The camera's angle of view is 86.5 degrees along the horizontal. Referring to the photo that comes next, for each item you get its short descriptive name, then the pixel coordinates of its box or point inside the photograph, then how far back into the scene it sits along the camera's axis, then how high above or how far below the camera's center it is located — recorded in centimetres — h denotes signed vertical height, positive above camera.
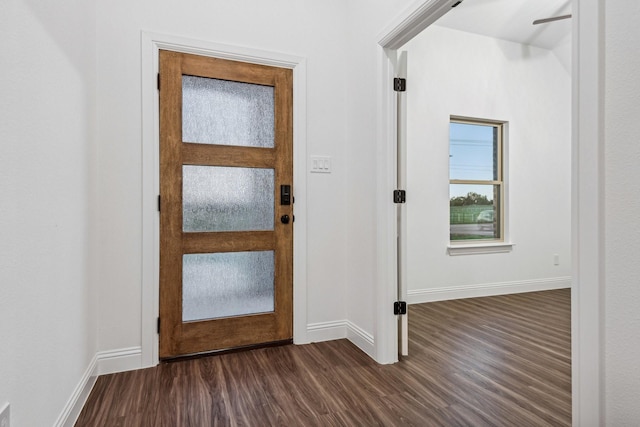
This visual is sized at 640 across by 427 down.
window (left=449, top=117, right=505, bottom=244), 398 +38
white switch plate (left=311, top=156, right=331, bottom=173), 262 +37
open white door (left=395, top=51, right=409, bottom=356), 228 +4
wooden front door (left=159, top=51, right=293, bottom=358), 227 +6
